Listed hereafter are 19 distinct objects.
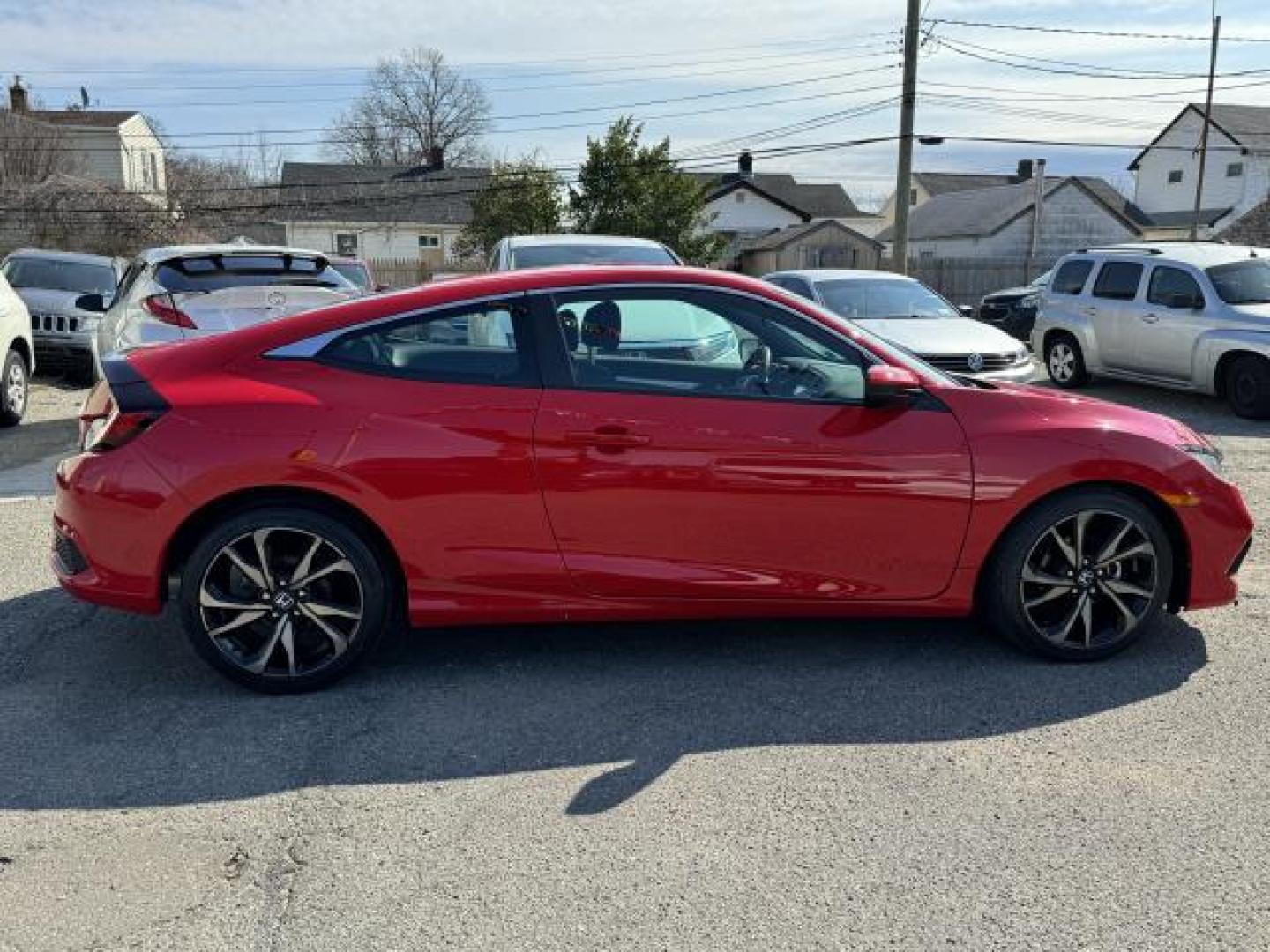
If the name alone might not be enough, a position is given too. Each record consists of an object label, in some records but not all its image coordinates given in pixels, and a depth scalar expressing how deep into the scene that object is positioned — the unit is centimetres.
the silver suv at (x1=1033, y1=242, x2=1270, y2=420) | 1115
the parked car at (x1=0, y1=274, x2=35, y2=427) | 972
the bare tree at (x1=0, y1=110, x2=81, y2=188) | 3450
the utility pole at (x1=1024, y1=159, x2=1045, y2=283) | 4603
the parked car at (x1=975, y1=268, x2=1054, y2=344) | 2067
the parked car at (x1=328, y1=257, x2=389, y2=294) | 999
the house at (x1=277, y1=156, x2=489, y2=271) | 5088
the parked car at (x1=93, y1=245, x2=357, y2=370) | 741
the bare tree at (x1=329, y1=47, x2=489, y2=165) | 6894
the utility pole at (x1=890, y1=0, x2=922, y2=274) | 2247
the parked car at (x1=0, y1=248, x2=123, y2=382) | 1324
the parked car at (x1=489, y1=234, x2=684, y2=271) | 980
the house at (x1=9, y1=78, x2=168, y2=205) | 4591
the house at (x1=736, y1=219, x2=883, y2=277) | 4891
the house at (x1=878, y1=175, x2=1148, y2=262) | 4869
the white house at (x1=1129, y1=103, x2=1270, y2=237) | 5319
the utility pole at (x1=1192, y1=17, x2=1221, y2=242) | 3788
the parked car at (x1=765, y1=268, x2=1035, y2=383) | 1008
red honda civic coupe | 393
